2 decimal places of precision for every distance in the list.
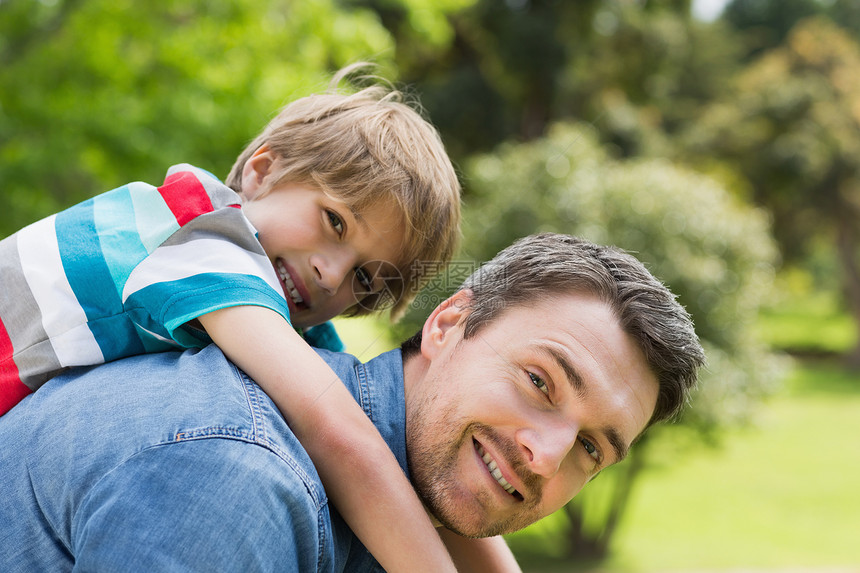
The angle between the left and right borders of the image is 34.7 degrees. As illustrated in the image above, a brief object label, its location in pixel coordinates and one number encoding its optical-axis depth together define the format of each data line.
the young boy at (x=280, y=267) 0.88
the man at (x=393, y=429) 0.79
